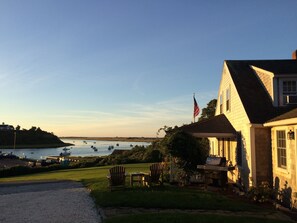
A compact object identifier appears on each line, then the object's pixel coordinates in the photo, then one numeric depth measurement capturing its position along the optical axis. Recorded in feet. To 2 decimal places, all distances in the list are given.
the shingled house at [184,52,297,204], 28.40
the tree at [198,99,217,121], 88.44
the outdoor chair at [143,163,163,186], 34.62
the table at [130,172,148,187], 35.04
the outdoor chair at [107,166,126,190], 32.73
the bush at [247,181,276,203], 28.62
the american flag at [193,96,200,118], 52.15
